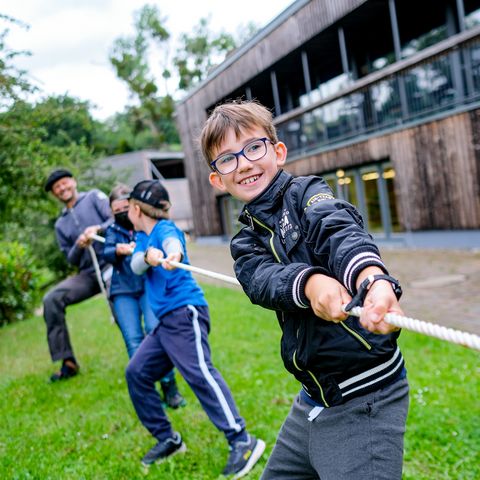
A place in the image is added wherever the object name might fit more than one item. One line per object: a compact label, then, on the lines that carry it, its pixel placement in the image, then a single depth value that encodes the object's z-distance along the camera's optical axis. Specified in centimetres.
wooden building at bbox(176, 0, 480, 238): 1044
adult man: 541
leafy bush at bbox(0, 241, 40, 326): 1036
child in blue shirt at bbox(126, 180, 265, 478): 320
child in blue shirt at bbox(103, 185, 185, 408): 447
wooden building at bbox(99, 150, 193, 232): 3359
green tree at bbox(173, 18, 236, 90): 4834
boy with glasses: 152
